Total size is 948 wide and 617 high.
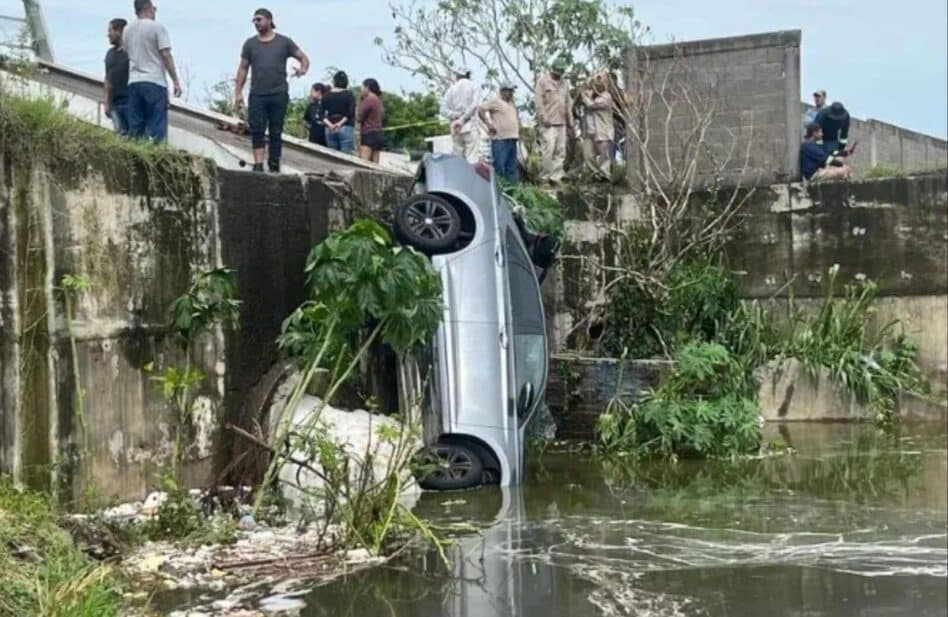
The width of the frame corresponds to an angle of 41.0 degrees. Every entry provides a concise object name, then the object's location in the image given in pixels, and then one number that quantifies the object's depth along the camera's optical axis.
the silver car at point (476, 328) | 9.04
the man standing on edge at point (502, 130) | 13.37
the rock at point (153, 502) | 7.33
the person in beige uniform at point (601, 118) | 14.43
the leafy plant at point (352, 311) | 7.90
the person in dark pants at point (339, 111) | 13.38
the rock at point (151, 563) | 6.29
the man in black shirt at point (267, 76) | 9.64
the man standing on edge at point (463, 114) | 13.43
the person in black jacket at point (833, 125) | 14.56
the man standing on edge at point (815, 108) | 15.07
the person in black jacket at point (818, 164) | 14.27
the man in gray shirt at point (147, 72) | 9.10
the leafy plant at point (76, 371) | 7.25
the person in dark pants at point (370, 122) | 13.52
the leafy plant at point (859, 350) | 12.82
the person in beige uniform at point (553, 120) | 14.01
